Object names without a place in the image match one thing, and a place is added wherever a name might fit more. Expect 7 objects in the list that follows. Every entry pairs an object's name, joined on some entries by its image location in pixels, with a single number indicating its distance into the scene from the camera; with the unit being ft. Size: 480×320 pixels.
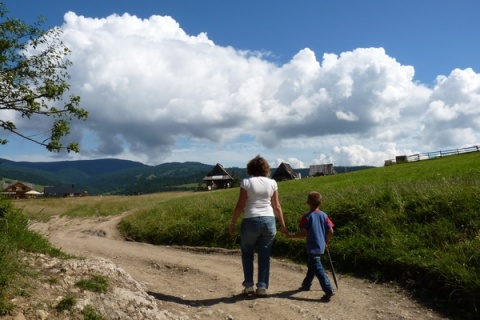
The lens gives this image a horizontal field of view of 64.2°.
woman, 24.18
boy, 25.17
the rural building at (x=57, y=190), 527.81
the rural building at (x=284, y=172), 299.68
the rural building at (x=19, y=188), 423.11
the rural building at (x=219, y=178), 317.83
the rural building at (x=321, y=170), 319.06
